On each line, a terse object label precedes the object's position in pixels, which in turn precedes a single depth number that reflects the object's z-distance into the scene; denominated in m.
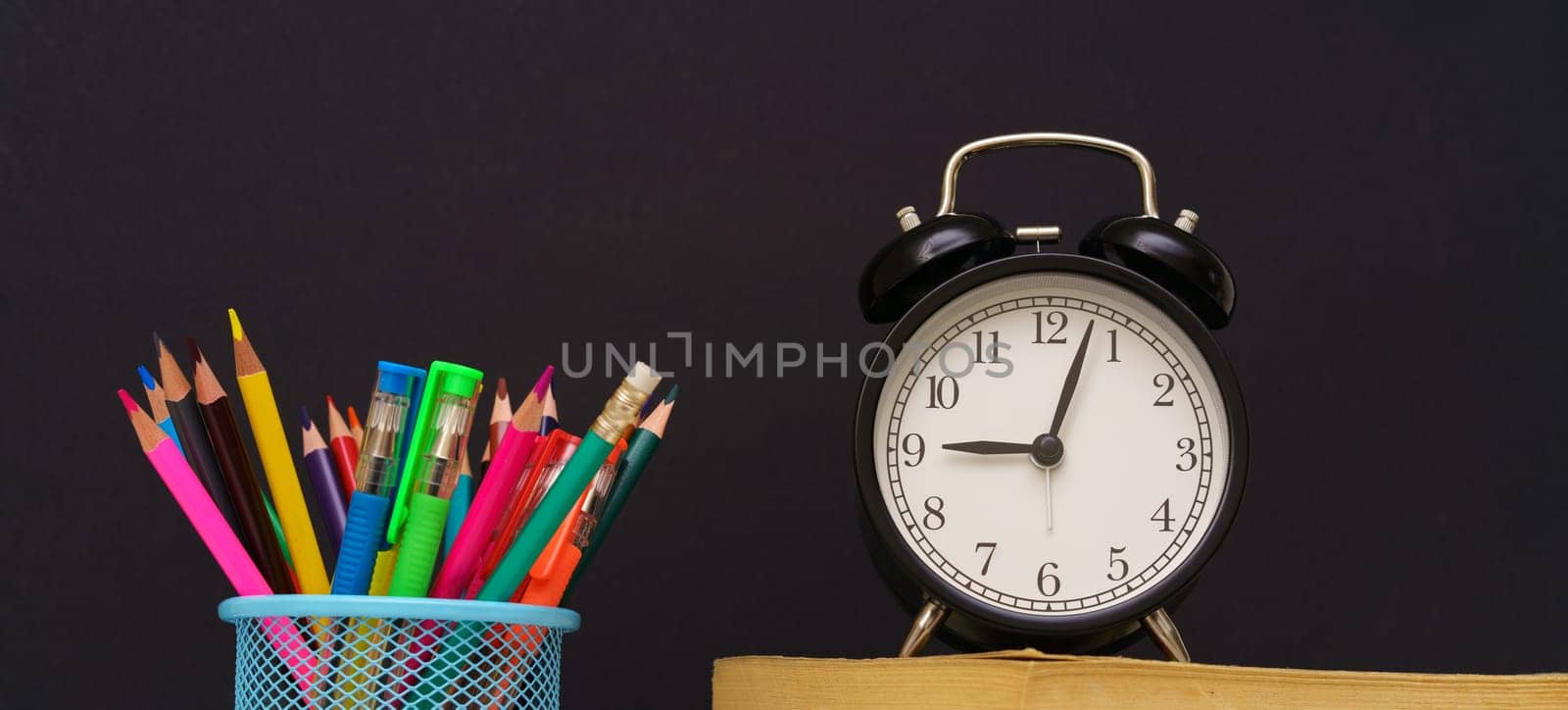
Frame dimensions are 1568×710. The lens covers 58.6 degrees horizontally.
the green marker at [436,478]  0.73
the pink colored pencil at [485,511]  0.77
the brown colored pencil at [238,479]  0.77
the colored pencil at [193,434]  0.77
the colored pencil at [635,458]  0.83
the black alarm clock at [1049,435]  0.85
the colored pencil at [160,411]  0.80
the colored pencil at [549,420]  0.88
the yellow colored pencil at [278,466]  0.77
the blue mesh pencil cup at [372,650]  0.71
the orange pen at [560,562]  0.77
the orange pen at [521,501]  0.81
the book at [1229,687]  0.74
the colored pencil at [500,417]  0.87
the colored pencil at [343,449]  0.84
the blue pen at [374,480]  0.72
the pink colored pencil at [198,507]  0.74
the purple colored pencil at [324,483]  0.81
